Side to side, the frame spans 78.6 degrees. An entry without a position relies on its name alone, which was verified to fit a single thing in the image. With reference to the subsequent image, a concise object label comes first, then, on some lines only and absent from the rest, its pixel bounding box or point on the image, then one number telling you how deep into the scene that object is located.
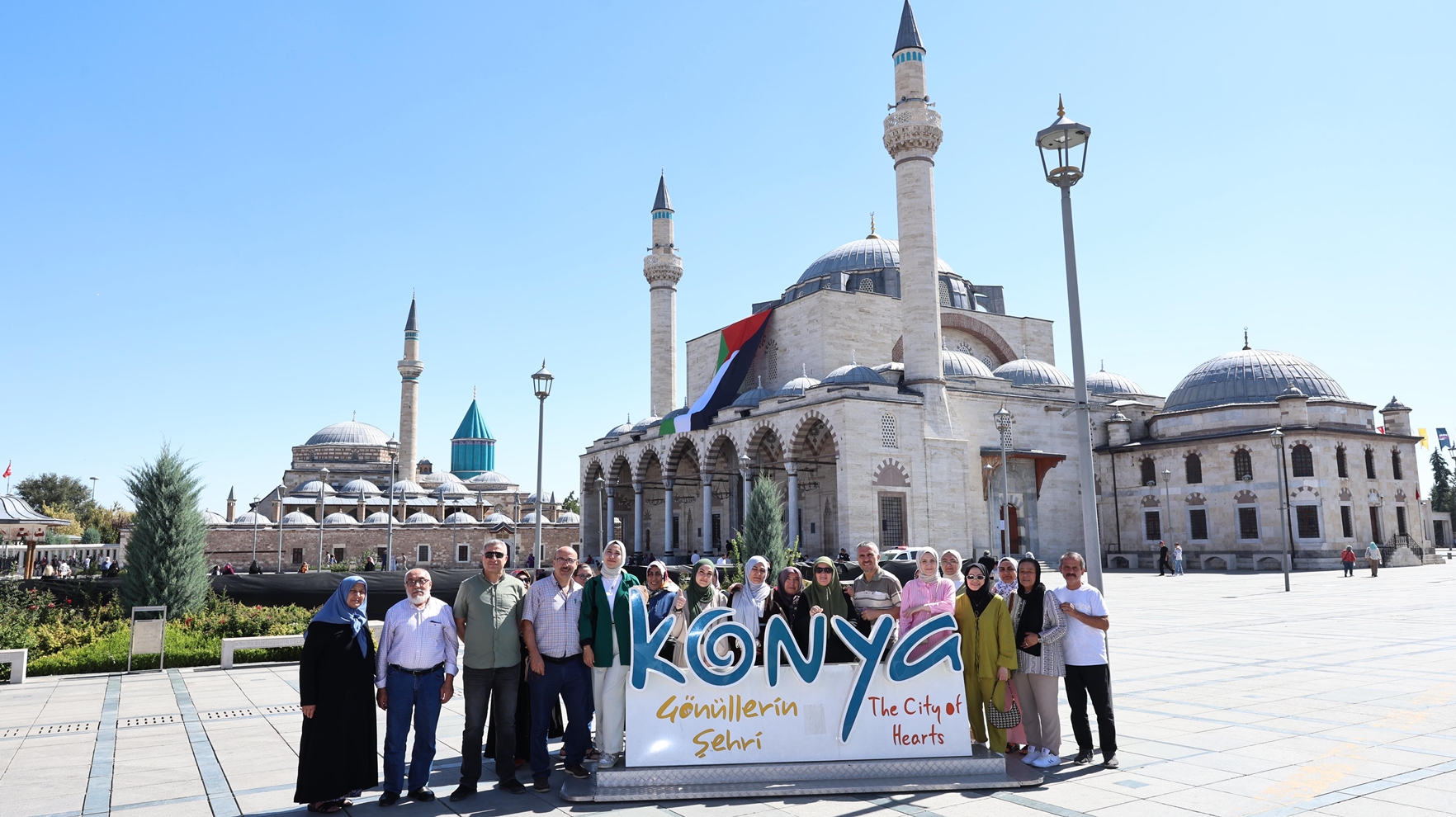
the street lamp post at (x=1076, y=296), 7.66
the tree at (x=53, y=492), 60.60
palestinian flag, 35.56
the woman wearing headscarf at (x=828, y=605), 6.29
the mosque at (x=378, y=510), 40.72
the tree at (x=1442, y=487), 65.44
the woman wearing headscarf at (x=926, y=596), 6.34
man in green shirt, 5.89
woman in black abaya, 5.32
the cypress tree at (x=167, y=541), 13.38
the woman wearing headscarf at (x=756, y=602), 6.34
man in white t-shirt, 6.14
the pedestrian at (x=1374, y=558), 26.81
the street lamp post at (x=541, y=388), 19.95
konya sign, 5.80
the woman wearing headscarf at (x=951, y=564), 6.40
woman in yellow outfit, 6.21
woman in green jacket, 5.96
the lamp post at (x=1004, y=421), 22.81
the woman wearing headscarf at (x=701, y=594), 6.48
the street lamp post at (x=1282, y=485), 22.78
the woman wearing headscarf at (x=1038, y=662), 6.22
